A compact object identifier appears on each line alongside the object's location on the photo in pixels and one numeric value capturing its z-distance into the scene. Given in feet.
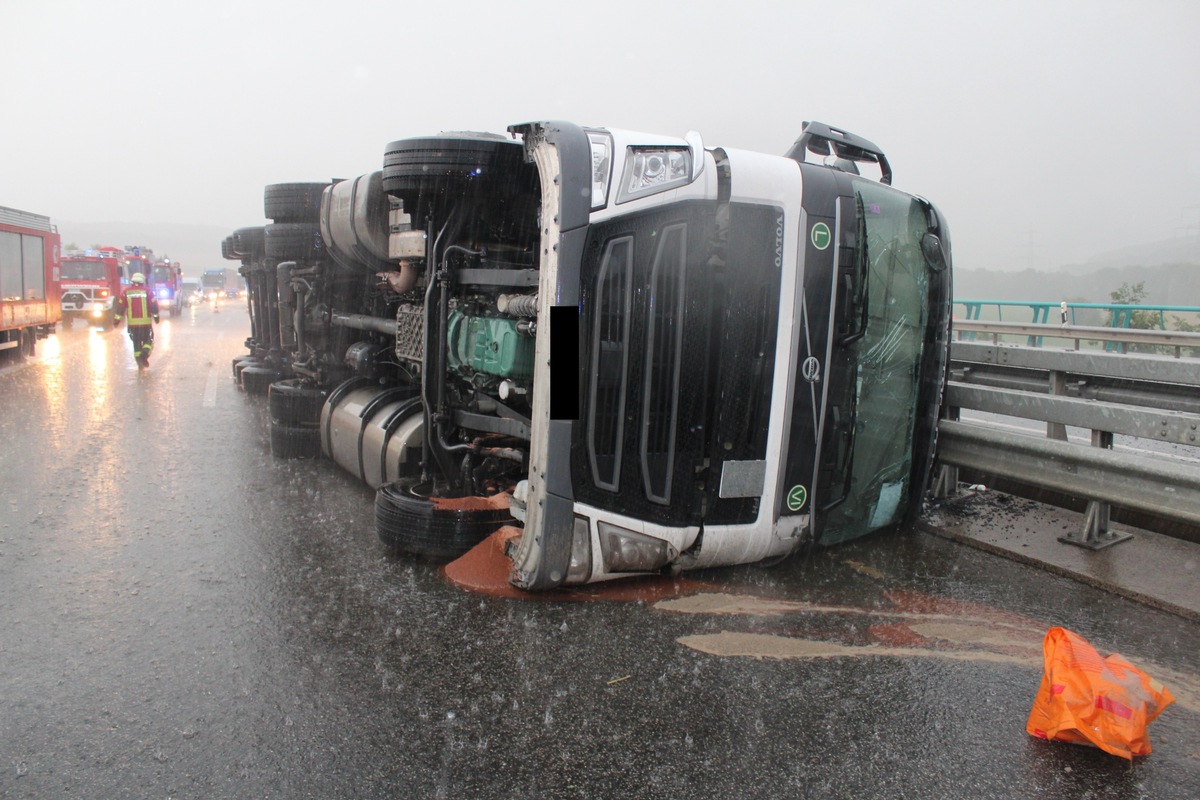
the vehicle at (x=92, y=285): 93.91
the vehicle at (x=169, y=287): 122.49
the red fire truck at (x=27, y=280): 53.06
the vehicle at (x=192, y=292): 179.42
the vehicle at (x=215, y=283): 210.96
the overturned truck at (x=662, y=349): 12.96
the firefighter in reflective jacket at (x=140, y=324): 49.65
